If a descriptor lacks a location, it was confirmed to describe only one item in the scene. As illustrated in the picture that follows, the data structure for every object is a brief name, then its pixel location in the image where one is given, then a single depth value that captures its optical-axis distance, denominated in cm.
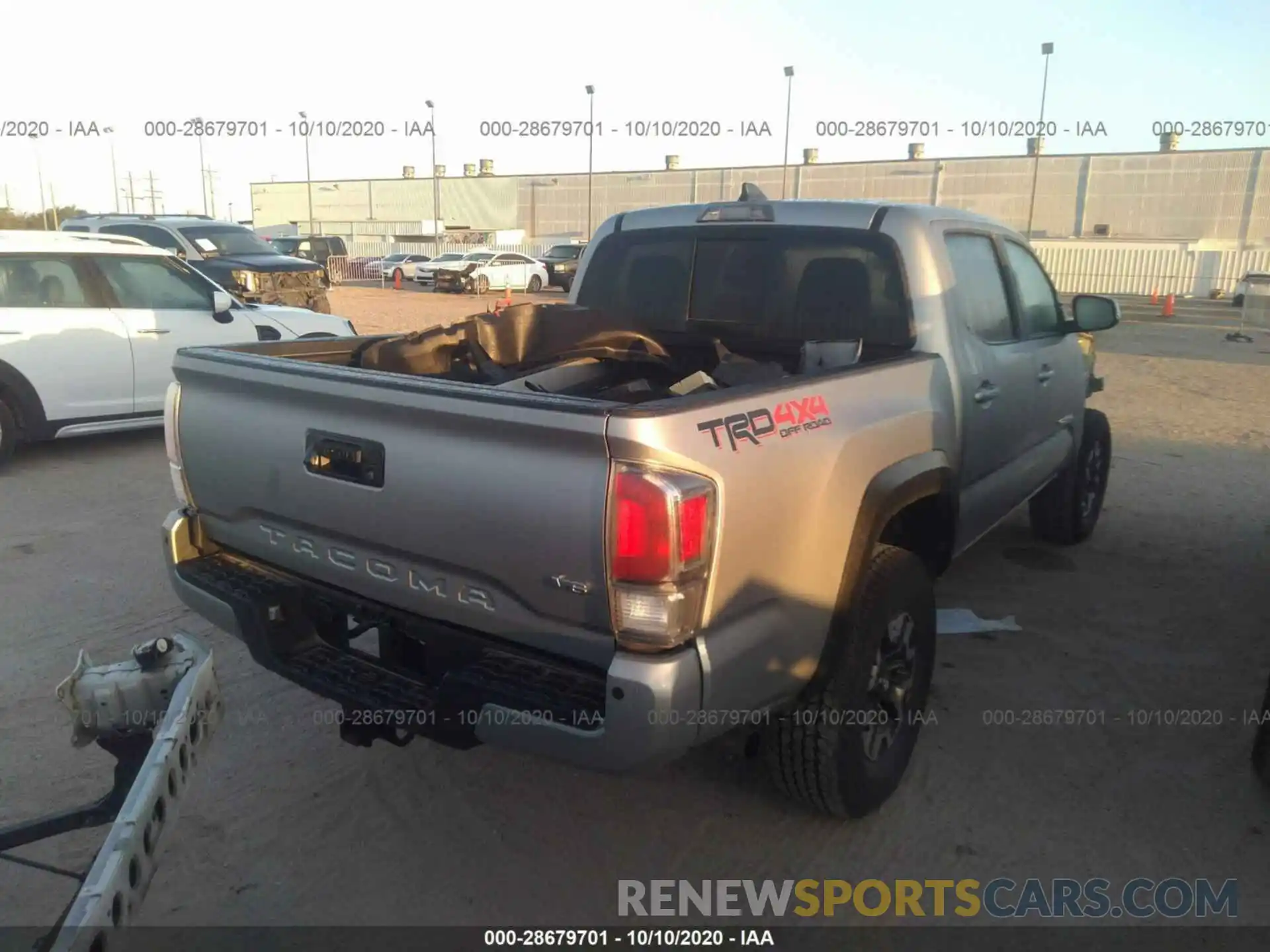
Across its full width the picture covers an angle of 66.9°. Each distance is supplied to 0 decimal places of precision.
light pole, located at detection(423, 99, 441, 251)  5546
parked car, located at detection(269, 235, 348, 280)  2664
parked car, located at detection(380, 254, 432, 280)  4031
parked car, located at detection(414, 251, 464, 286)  3638
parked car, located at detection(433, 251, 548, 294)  3334
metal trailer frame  167
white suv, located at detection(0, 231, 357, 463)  716
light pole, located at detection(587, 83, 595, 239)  4241
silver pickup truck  226
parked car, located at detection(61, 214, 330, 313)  1455
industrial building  4097
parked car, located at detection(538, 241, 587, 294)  3584
